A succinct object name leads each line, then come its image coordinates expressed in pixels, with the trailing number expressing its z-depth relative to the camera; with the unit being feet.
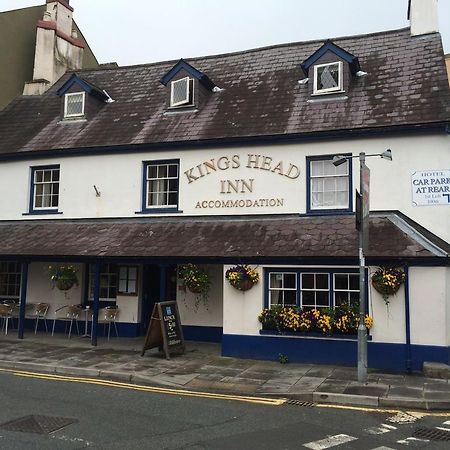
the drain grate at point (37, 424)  22.60
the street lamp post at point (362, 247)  31.91
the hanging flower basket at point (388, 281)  37.01
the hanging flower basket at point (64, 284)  51.98
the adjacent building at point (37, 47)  66.80
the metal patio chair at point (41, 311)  54.54
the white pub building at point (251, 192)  39.32
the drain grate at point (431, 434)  22.57
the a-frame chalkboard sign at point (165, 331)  40.86
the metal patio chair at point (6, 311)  52.65
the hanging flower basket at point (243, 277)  40.93
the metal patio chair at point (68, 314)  52.13
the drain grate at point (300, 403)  28.32
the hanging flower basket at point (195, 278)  45.27
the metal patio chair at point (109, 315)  51.29
